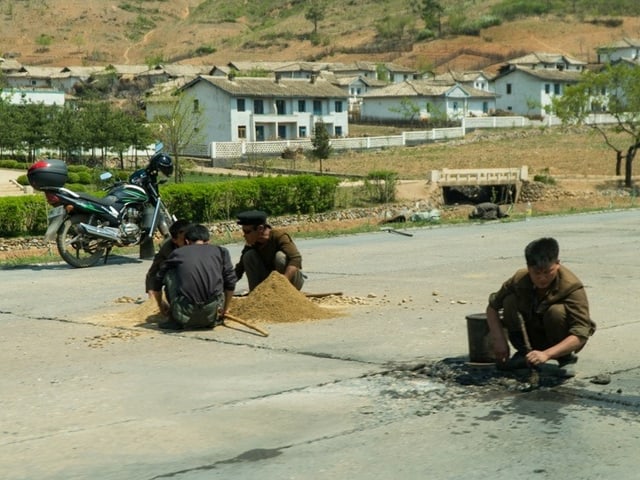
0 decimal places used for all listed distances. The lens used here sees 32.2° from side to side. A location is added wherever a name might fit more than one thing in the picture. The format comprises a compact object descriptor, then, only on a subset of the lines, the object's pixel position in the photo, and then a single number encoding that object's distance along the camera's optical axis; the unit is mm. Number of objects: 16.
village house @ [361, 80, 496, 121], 100750
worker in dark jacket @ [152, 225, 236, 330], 10375
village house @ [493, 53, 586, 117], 112000
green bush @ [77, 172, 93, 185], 52250
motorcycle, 17000
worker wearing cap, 11734
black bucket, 8578
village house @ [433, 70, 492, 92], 120562
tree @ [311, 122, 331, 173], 66812
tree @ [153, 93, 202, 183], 56894
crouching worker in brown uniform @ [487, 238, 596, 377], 7801
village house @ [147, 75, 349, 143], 83188
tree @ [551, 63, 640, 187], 53531
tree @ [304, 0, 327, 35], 169750
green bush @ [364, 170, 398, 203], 41312
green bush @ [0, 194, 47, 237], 28406
